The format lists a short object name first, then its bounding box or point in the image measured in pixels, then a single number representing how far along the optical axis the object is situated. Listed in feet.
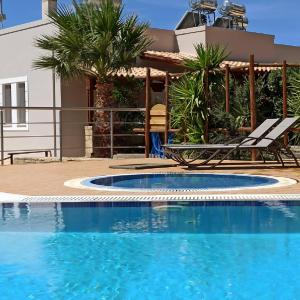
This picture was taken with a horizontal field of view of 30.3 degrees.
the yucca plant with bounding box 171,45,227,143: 52.12
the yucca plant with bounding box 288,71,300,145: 49.44
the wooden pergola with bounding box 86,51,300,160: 48.57
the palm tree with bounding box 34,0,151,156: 54.85
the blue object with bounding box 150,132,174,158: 57.06
